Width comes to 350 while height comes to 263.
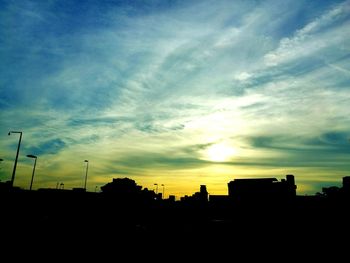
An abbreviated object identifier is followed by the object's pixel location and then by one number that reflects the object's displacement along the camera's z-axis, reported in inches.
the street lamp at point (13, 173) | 1378.0
